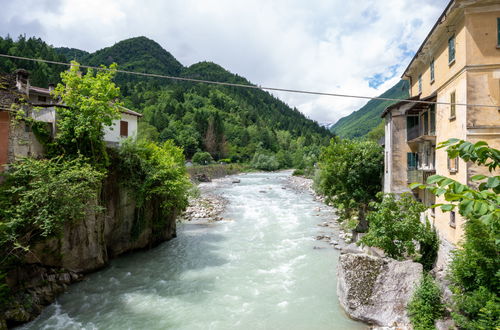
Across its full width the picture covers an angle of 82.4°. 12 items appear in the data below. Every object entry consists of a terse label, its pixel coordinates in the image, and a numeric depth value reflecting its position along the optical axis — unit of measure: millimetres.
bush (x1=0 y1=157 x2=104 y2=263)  10703
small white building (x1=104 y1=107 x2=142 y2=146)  22081
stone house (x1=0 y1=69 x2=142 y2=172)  12305
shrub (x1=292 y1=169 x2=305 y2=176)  73062
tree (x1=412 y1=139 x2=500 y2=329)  7632
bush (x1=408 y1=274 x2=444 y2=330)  8961
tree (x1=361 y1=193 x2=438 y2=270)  12398
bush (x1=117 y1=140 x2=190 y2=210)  17078
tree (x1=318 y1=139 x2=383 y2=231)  19734
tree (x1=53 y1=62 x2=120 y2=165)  14320
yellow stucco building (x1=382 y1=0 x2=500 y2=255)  11180
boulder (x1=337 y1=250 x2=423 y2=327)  10117
